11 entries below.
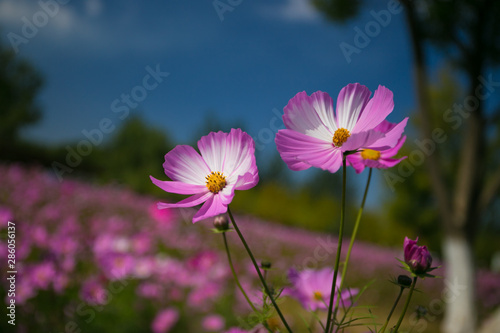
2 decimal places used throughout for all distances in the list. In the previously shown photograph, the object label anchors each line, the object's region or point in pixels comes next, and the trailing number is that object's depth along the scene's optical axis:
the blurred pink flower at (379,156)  0.51
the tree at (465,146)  4.56
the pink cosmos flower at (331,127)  0.46
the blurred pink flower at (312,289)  0.67
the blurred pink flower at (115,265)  1.68
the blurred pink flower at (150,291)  2.15
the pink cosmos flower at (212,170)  0.48
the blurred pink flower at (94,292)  1.53
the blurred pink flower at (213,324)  2.01
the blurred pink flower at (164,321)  1.96
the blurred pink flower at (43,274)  1.53
